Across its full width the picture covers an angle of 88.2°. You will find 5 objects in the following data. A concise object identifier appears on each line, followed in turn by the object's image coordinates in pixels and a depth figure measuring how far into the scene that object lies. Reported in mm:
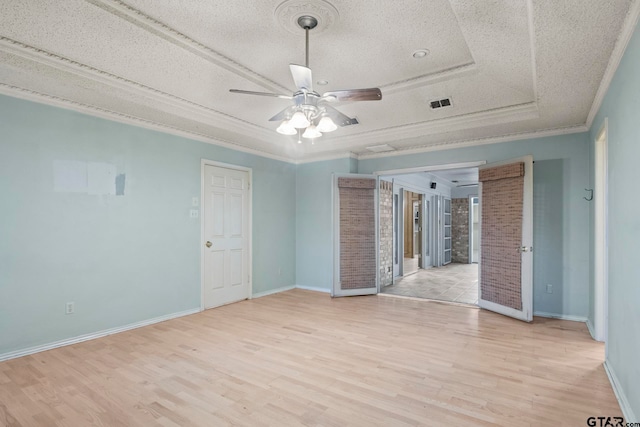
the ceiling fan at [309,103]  2418
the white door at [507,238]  4152
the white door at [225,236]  4992
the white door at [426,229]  8977
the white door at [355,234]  5715
